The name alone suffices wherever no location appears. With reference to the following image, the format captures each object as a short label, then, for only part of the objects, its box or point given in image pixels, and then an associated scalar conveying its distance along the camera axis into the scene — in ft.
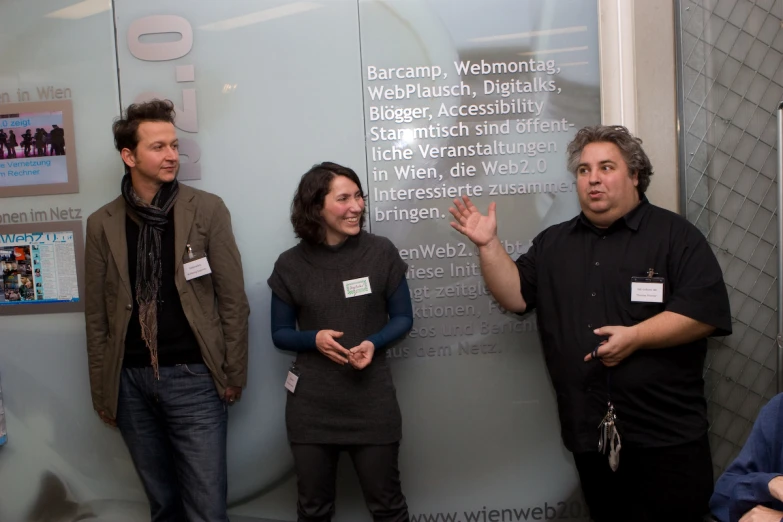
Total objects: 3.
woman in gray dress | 7.94
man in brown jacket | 8.18
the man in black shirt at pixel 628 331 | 7.06
